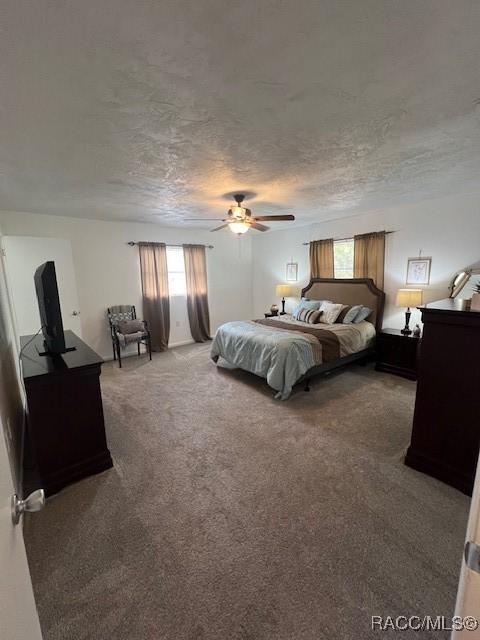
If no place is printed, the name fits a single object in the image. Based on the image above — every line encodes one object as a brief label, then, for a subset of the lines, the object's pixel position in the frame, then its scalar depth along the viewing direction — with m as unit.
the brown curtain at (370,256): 4.41
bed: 3.28
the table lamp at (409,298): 3.77
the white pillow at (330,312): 4.54
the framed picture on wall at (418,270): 3.95
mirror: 3.43
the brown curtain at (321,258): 5.16
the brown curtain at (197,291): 5.76
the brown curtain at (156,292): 5.23
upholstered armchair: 4.67
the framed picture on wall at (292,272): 5.93
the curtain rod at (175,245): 5.02
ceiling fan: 3.27
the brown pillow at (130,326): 4.73
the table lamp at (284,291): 5.77
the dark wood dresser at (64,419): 1.93
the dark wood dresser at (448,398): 1.85
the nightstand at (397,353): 3.83
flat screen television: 2.11
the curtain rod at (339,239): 4.82
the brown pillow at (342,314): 4.52
